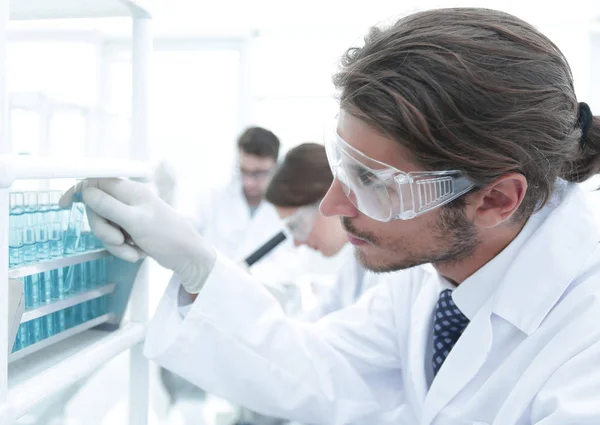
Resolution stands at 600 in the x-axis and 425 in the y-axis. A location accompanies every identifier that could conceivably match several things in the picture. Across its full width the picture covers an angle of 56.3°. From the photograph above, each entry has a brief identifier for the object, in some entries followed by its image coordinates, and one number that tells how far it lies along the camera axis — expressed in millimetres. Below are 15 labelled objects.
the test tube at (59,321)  855
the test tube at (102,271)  968
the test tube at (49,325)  833
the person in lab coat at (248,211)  2602
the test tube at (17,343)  763
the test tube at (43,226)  807
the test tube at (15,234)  746
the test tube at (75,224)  878
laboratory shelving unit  613
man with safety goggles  915
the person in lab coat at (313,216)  1816
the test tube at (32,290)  772
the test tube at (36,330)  801
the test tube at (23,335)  773
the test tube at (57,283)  836
